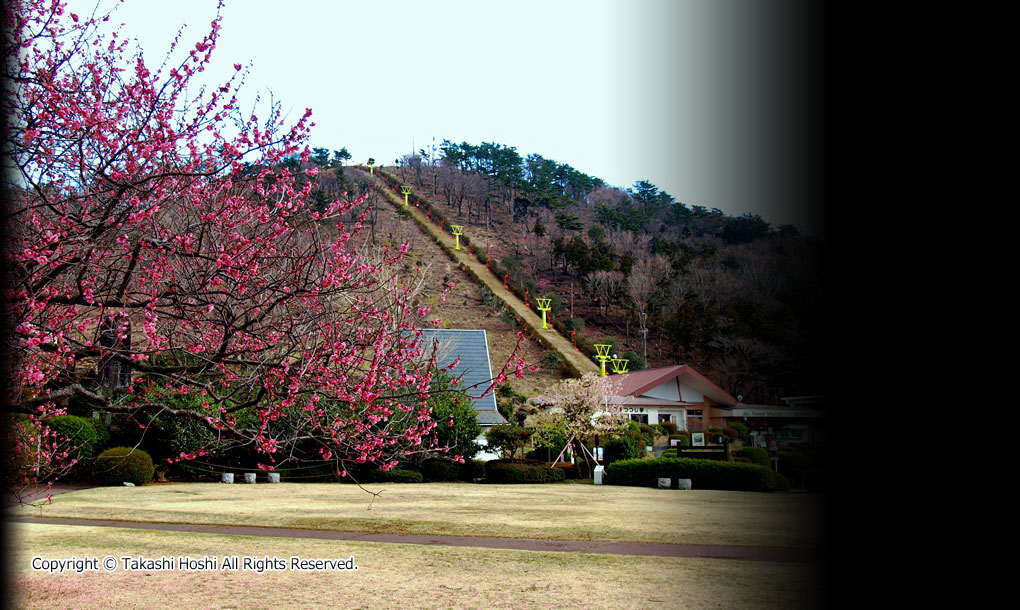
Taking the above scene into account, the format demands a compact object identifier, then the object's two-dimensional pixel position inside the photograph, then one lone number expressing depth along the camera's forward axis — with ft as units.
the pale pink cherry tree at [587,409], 76.69
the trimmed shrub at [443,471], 77.10
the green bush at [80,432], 62.18
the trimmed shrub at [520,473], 74.69
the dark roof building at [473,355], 95.25
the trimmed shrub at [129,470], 63.31
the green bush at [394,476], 72.90
